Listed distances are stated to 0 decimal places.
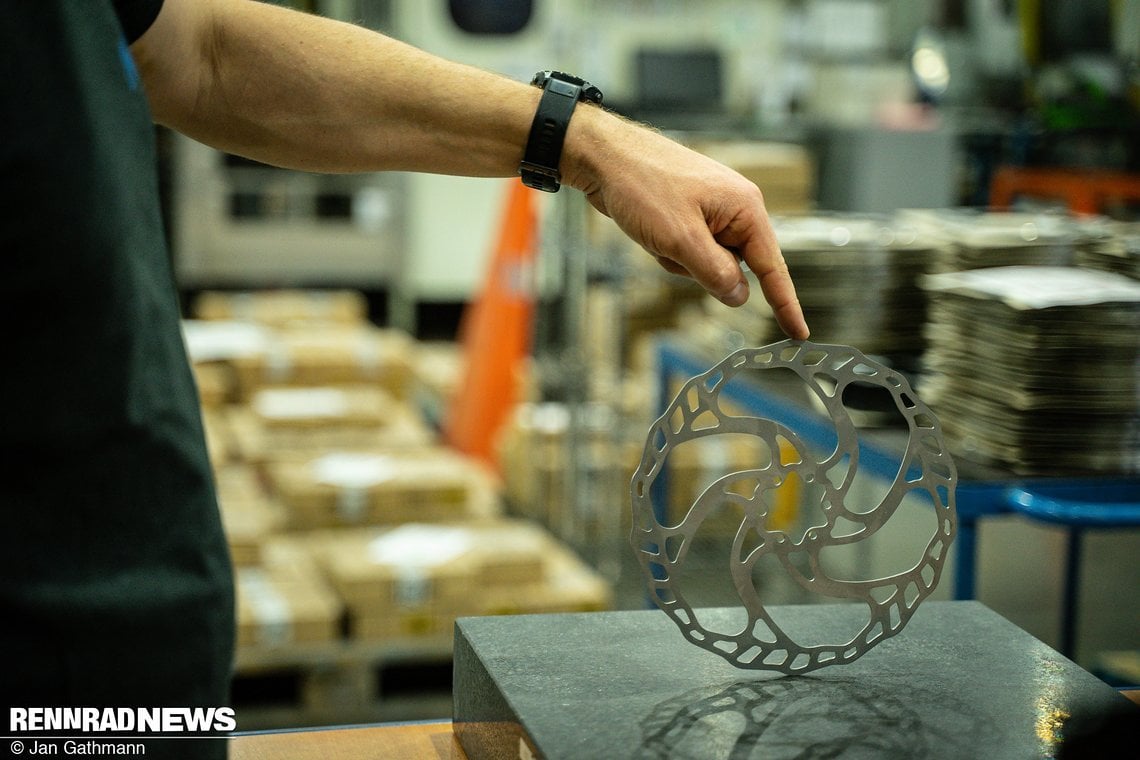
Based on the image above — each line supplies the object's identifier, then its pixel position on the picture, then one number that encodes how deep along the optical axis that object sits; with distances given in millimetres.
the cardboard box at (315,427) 3850
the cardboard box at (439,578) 3102
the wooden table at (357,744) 1212
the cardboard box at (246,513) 3189
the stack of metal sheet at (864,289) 2691
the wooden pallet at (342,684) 3094
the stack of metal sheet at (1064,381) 2033
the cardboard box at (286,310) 4996
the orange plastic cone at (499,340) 4938
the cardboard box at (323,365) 4219
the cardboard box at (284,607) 2992
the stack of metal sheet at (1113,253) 2398
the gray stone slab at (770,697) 986
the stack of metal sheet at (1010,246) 2566
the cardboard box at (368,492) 3383
